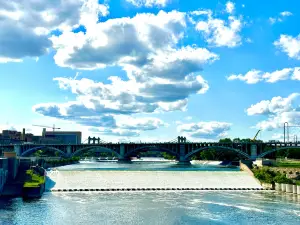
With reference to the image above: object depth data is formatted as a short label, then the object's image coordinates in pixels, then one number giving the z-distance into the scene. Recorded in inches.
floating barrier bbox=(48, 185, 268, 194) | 2822.3
